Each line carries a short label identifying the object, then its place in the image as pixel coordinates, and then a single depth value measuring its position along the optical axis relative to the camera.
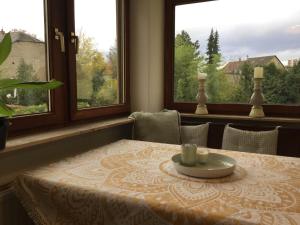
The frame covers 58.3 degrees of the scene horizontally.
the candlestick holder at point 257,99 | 2.12
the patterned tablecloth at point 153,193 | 0.82
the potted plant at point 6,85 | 1.11
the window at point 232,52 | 2.14
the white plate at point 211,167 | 1.08
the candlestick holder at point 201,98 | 2.32
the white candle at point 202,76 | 2.32
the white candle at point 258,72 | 2.08
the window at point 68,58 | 1.48
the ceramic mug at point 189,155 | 1.21
